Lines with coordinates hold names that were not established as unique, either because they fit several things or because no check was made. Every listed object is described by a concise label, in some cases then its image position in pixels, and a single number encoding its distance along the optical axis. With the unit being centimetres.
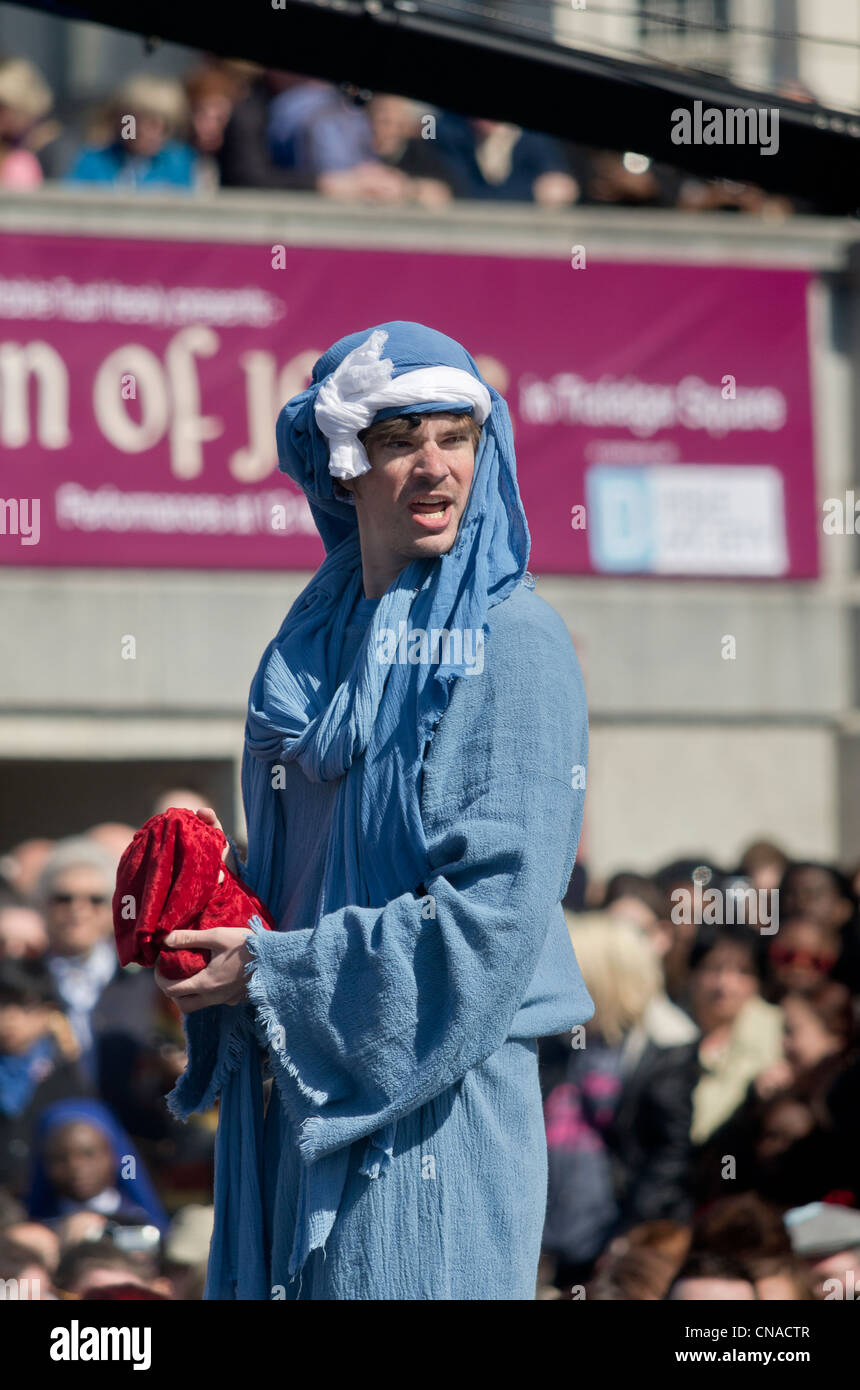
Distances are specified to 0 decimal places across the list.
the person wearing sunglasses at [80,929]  707
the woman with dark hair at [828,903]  729
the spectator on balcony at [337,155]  1055
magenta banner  1023
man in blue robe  269
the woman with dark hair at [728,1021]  657
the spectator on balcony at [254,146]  1038
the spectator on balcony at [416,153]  1053
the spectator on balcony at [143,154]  1033
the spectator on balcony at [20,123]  1018
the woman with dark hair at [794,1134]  602
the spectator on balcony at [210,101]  1034
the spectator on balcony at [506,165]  1095
